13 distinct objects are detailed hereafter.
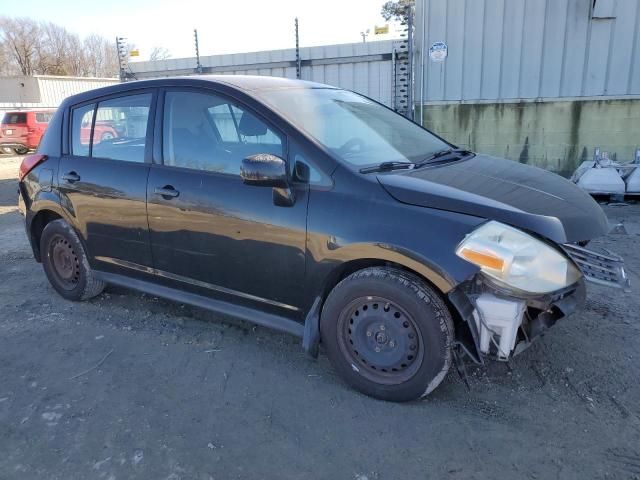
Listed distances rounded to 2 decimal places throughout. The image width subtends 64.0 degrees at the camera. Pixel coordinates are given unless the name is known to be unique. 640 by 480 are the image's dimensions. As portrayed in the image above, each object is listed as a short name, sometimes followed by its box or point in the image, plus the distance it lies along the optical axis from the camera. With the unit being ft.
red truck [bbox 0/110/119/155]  56.80
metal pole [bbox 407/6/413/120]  29.70
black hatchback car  8.36
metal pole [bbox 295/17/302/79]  33.60
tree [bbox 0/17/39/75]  194.39
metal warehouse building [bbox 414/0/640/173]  26.96
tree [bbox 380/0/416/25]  76.23
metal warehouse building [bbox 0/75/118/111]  101.24
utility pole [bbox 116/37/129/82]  40.42
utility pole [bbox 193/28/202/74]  37.21
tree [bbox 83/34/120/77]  202.97
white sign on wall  29.37
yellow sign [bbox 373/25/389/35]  34.64
